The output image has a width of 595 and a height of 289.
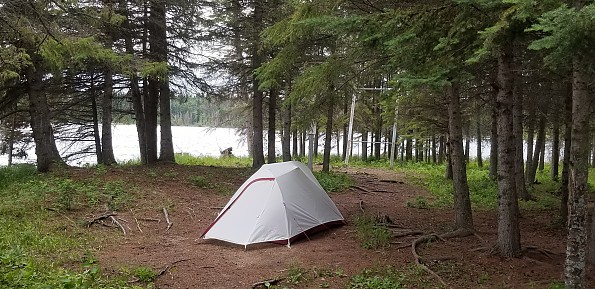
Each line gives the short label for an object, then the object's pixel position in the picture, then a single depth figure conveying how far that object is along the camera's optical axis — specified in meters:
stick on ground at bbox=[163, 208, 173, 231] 9.10
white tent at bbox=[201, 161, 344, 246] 8.02
